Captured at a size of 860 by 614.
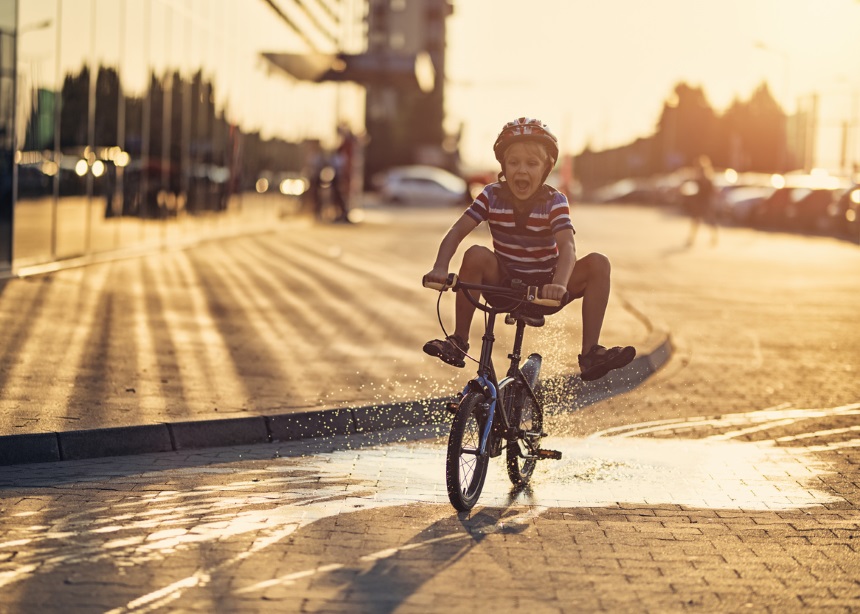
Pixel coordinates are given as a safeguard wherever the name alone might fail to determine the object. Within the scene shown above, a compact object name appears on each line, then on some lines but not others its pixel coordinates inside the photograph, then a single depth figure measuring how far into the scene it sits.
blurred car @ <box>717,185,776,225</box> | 52.38
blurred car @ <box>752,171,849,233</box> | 47.69
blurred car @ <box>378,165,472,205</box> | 68.06
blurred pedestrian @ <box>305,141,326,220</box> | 40.59
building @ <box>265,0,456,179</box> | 41.00
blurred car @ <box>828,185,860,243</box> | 37.41
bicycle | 6.59
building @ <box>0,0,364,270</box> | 17.66
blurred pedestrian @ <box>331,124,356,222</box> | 36.38
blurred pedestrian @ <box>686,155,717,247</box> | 37.53
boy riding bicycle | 6.99
